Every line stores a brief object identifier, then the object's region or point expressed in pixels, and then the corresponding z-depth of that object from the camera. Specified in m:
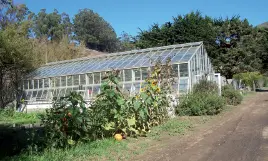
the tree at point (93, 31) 63.83
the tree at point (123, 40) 67.25
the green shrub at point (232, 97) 14.96
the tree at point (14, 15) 24.75
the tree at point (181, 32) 28.97
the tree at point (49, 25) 58.16
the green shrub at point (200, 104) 10.88
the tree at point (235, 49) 26.80
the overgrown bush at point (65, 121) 5.80
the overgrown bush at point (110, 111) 6.63
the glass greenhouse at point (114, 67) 14.73
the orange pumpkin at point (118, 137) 6.66
